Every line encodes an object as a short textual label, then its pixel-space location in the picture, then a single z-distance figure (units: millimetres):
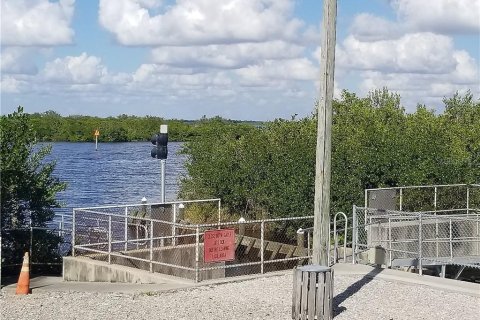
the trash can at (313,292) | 11945
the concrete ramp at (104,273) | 15855
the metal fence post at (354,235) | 17219
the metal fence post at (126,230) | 17781
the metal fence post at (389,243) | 17781
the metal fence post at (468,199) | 23891
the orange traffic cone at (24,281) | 14914
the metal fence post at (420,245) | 16281
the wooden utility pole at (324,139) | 12156
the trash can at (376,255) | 17141
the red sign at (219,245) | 15547
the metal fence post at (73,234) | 18017
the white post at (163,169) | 20281
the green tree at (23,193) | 20312
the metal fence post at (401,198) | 22366
